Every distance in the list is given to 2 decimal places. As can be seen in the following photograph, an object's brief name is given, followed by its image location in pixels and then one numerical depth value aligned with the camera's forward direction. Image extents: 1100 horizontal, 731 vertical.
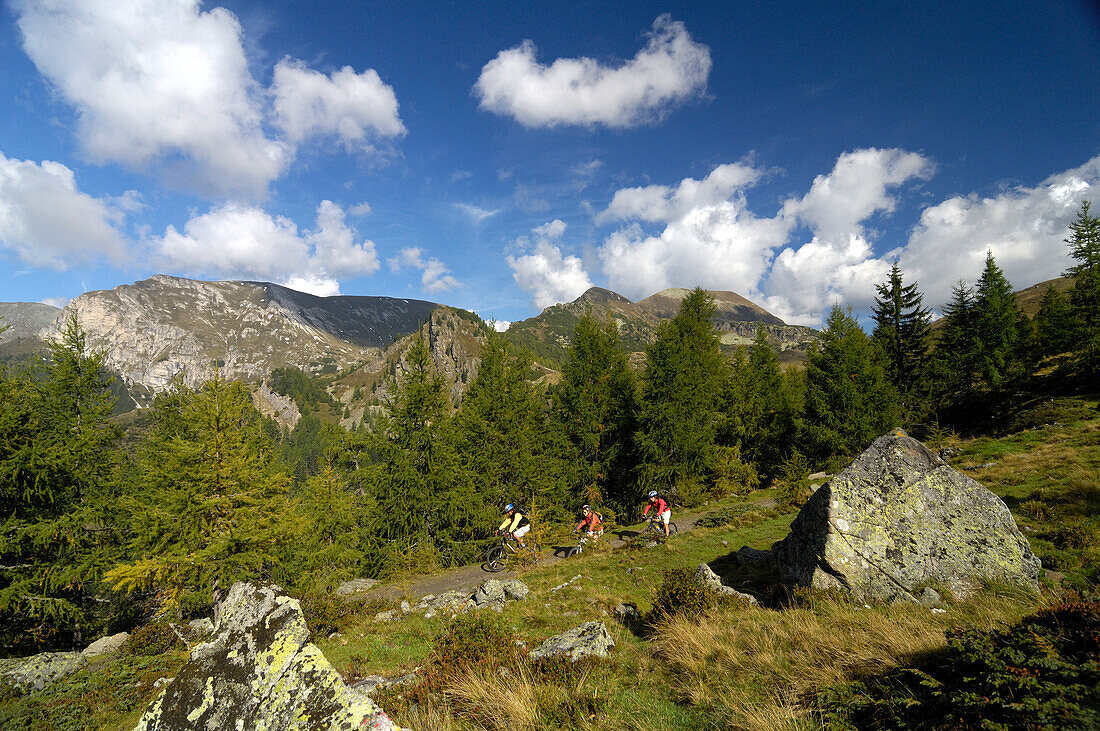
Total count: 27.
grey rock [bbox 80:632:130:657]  12.87
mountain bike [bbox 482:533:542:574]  18.31
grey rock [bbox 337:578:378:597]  17.44
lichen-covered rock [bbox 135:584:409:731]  4.05
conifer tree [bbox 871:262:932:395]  40.25
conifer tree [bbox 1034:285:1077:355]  35.25
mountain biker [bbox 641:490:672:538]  18.14
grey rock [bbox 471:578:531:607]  12.88
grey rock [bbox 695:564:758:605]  9.59
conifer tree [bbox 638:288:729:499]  25.70
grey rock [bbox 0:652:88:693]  9.15
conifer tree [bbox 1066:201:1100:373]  31.00
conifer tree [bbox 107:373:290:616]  13.56
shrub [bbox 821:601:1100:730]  3.21
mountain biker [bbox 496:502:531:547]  17.95
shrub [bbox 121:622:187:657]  12.57
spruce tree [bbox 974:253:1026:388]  37.69
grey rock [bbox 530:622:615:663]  7.21
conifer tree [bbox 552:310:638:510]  27.45
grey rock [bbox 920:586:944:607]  7.96
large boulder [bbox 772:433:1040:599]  8.57
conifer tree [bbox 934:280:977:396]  39.91
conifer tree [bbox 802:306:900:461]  28.05
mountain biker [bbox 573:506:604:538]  19.78
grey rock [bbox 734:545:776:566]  13.19
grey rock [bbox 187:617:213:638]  13.06
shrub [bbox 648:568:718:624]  8.73
